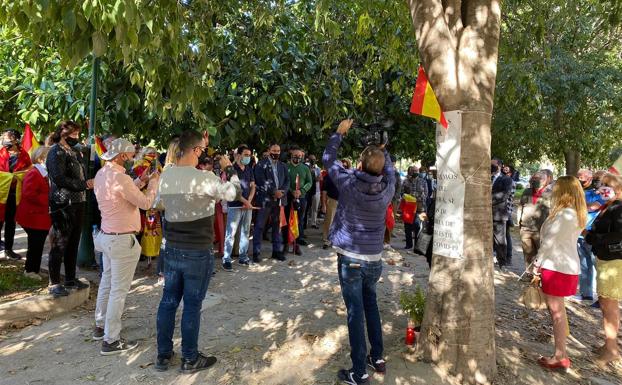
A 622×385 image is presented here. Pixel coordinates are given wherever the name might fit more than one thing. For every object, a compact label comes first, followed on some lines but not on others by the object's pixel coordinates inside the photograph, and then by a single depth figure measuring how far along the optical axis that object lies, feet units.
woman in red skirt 13.91
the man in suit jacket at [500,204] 26.22
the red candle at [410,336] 13.85
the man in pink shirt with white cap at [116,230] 13.42
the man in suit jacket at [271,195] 25.31
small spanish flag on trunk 13.34
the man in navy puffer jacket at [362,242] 11.89
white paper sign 12.21
